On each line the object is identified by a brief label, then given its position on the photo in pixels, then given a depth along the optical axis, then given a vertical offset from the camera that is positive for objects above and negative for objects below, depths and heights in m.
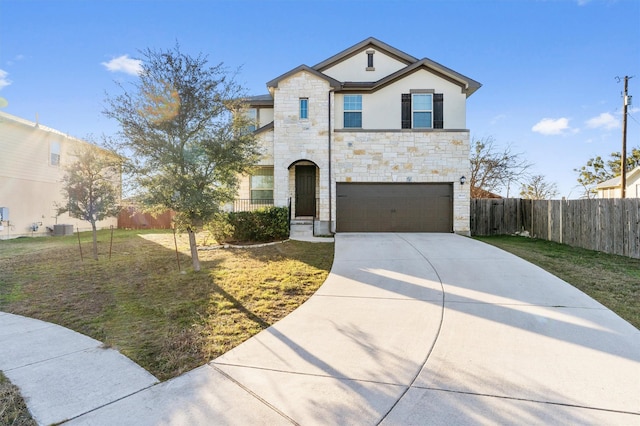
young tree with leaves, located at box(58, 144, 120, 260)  8.70 +0.59
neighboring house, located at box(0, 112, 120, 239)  13.79 +1.51
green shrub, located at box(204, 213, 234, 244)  7.03 -0.34
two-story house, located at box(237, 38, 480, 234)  13.16 +2.71
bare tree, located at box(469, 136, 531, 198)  22.27 +3.14
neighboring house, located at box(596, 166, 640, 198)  24.33 +2.01
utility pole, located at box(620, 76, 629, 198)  16.36 +4.45
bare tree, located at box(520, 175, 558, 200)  28.09 +1.94
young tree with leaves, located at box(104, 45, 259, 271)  6.36 +1.54
